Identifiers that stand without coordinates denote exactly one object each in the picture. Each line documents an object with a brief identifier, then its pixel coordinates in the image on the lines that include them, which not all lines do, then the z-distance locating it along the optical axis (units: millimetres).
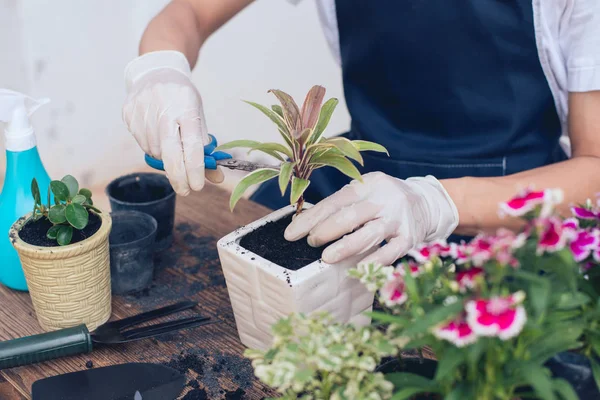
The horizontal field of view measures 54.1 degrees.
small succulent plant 1032
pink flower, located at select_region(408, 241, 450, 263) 707
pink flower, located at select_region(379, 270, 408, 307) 660
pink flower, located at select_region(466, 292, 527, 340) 528
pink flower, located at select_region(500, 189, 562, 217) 607
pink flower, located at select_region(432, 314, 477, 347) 548
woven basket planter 1022
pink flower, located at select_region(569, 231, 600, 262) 667
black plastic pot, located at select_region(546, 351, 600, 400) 661
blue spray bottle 1163
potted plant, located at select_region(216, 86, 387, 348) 932
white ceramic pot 918
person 1111
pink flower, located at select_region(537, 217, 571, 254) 585
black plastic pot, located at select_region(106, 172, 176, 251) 1312
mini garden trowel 927
